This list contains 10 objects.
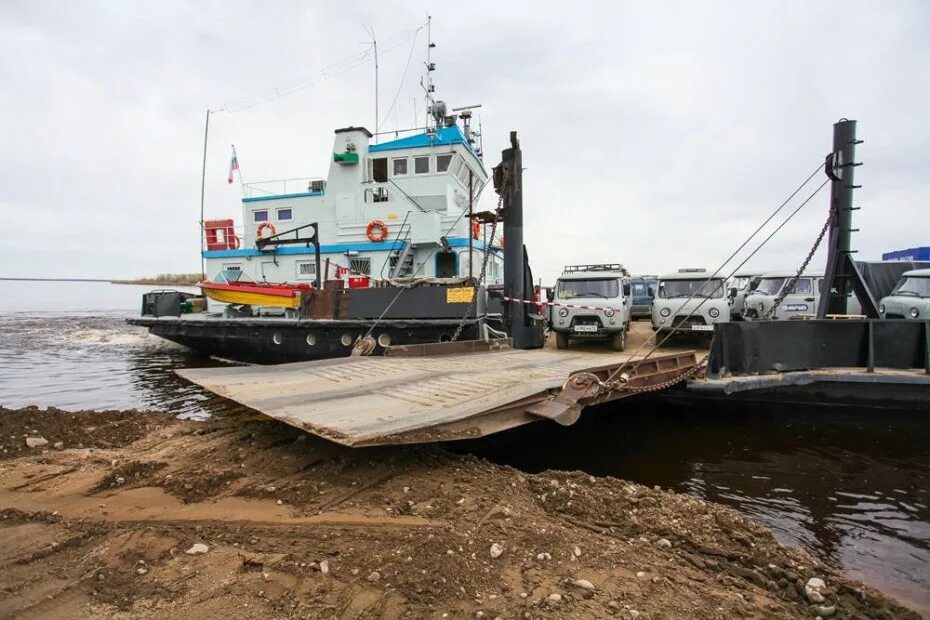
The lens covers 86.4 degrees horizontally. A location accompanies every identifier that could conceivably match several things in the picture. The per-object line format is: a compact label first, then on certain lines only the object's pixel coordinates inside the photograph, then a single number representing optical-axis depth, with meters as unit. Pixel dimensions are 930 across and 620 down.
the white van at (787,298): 12.02
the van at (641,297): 18.64
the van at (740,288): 13.77
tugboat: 11.69
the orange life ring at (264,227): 15.39
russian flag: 16.95
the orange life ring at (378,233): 14.02
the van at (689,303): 10.62
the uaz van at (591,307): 10.46
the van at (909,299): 8.78
